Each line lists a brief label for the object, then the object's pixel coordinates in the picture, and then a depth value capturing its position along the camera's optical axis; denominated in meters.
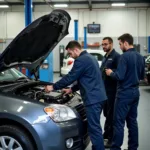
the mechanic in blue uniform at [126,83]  3.72
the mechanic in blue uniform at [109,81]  4.27
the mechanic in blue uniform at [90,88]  3.49
